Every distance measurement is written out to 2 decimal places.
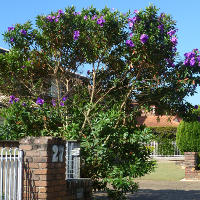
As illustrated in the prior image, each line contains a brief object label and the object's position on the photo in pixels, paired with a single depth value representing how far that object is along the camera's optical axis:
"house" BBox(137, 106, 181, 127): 42.72
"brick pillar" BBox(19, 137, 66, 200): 7.07
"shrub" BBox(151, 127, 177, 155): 27.67
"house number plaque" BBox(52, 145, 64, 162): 7.34
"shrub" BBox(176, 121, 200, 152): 19.08
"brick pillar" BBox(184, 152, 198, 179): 16.89
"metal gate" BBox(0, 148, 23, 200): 6.88
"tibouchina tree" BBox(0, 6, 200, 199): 9.41
